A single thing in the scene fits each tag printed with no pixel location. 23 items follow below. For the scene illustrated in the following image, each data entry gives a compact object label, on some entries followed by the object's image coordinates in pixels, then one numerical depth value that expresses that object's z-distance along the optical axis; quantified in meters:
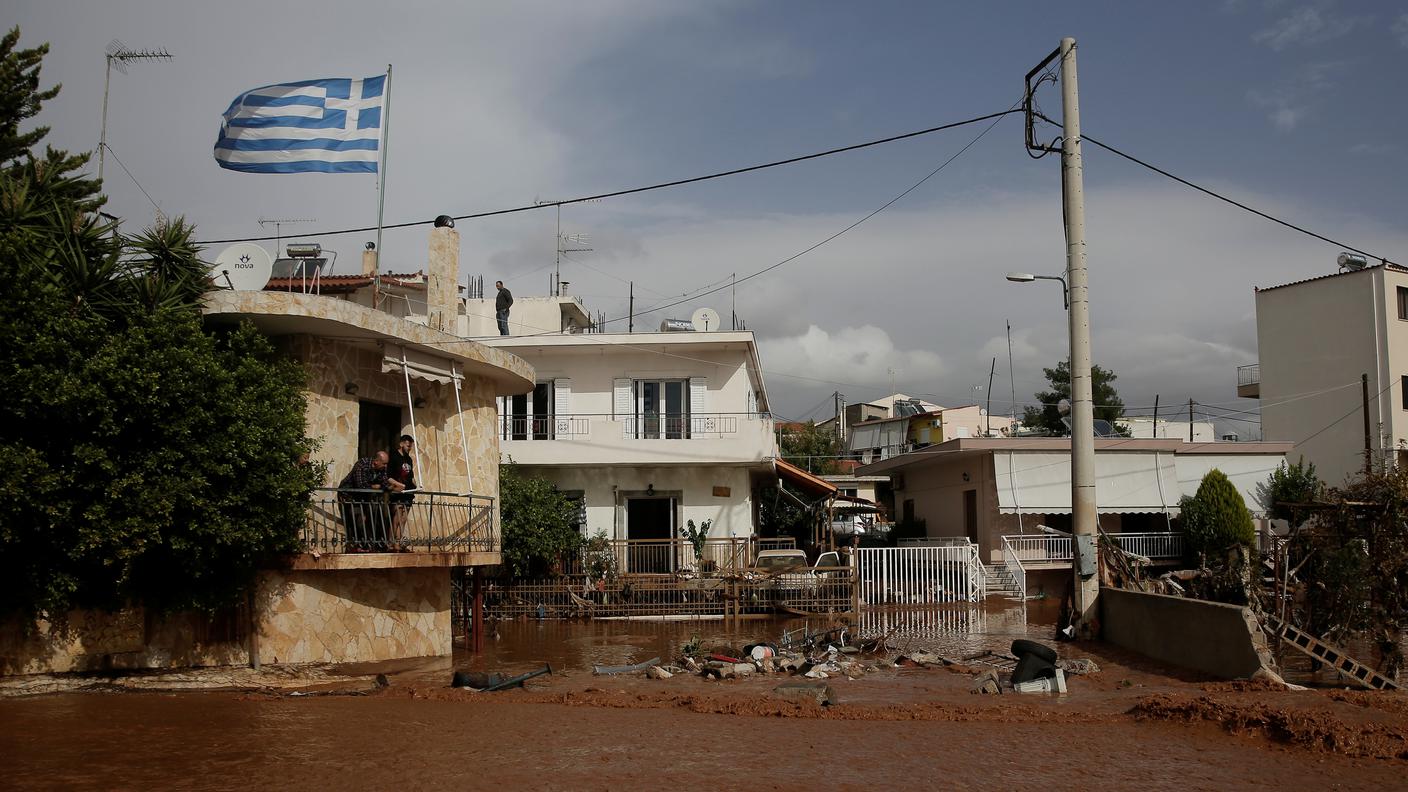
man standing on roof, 29.42
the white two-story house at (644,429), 28.11
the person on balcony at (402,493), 14.06
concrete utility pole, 16.64
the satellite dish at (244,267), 14.23
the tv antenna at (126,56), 17.66
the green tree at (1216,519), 29.62
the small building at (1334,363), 37.56
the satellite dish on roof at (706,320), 29.94
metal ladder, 12.43
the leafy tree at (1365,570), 12.97
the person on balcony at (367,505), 13.66
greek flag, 15.41
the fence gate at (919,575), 25.80
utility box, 16.50
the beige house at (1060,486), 30.73
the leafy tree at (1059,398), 62.03
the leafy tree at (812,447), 64.44
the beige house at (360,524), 12.60
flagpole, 15.77
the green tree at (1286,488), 31.78
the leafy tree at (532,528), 22.91
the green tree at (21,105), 15.63
